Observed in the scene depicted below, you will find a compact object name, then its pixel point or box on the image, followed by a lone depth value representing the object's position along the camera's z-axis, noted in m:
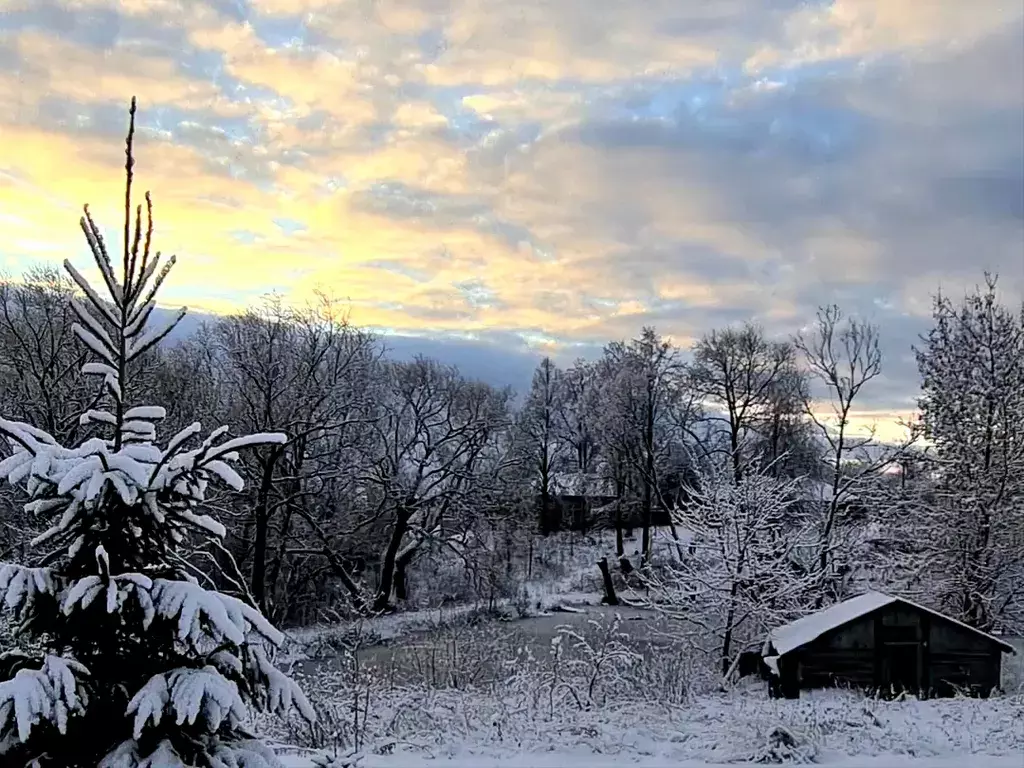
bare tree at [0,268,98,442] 20.62
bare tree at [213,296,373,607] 25.97
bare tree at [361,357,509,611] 30.31
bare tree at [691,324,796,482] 37.12
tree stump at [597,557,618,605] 32.03
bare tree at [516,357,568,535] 42.84
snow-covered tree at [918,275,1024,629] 21.92
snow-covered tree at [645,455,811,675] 18.14
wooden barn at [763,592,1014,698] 14.98
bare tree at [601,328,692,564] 37.97
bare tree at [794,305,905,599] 26.17
